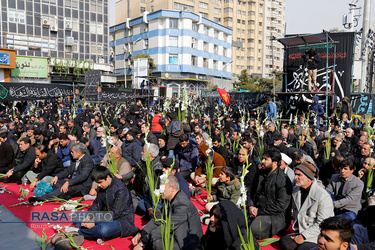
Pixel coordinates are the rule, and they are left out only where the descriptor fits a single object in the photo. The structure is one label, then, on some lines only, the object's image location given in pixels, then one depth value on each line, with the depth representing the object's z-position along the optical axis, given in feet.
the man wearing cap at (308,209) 14.16
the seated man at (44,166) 24.31
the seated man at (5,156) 27.22
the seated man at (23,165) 26.21
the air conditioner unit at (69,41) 137.34
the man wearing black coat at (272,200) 15.97
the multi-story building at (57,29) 123.03
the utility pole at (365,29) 72.11
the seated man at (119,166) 21.18
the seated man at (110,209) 15.67
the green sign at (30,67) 110.01
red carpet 15.66
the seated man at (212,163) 22.68
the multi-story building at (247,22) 193.47
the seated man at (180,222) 13.24
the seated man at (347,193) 16.37
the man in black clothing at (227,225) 11.99
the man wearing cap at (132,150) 25.32
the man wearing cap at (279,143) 23.30
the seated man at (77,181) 21.26
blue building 157.99
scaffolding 51.75
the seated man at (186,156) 24.60
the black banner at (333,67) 55.36
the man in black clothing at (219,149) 25.24
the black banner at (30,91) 49.52
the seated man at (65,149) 26.34
